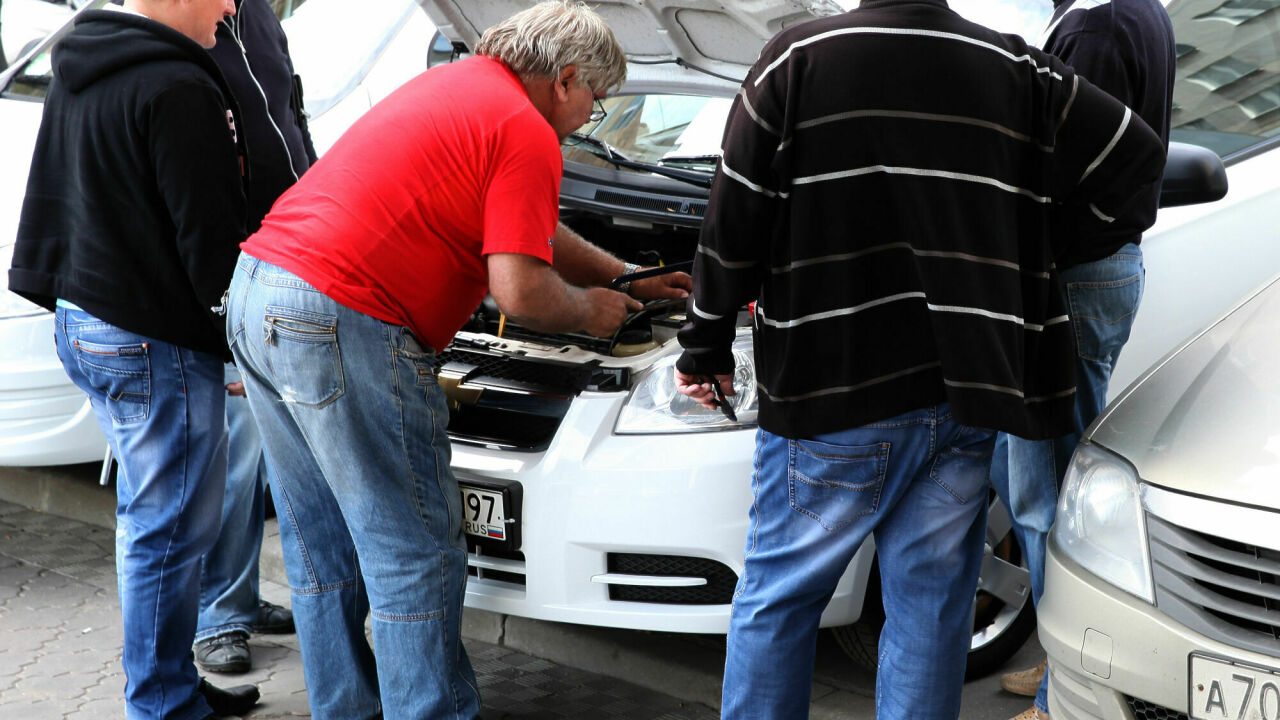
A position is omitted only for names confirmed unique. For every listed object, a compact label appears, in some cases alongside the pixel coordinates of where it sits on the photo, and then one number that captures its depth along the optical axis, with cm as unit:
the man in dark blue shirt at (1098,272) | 478
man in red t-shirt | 476
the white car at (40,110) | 754
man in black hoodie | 521
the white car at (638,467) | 512
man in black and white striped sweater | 384
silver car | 360
